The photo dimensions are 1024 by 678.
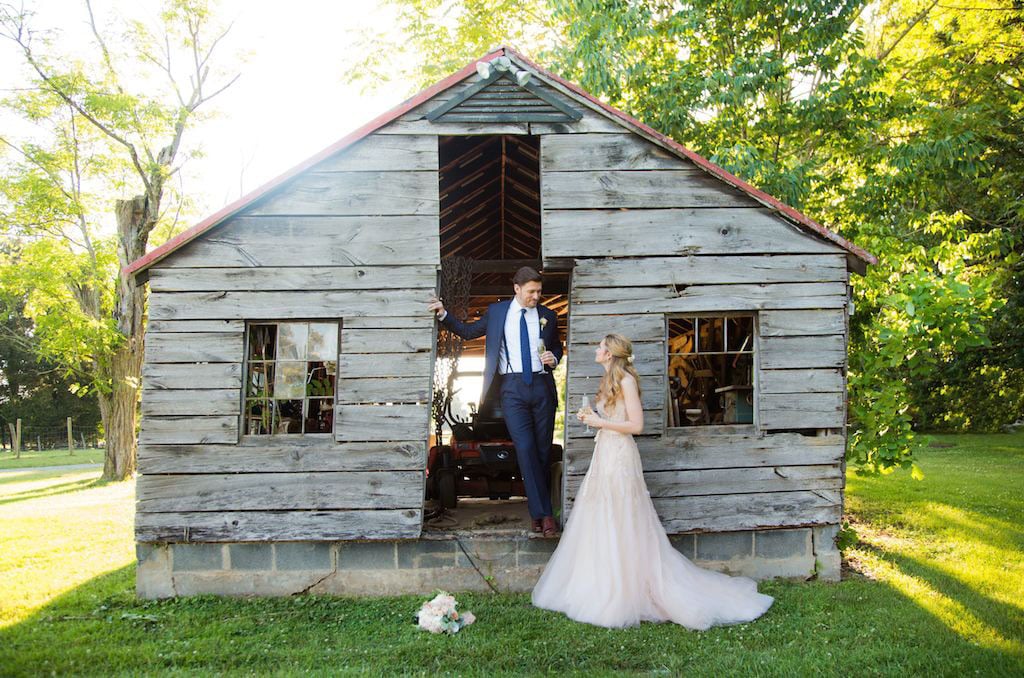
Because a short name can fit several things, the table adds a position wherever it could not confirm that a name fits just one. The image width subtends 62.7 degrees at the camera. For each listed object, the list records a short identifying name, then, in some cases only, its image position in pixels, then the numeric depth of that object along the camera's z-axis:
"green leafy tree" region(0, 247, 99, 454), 36.66
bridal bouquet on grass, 6.19
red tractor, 9.37
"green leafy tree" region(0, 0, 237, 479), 18.20
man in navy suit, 7.31
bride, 6.39
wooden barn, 7.24
